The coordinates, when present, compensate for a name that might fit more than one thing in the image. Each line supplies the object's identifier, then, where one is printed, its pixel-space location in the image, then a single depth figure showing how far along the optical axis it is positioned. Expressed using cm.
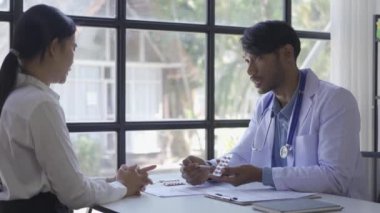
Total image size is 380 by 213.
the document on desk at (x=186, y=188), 259
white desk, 236
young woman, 229
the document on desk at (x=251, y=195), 245
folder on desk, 230
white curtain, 403
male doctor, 262
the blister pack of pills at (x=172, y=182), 275
